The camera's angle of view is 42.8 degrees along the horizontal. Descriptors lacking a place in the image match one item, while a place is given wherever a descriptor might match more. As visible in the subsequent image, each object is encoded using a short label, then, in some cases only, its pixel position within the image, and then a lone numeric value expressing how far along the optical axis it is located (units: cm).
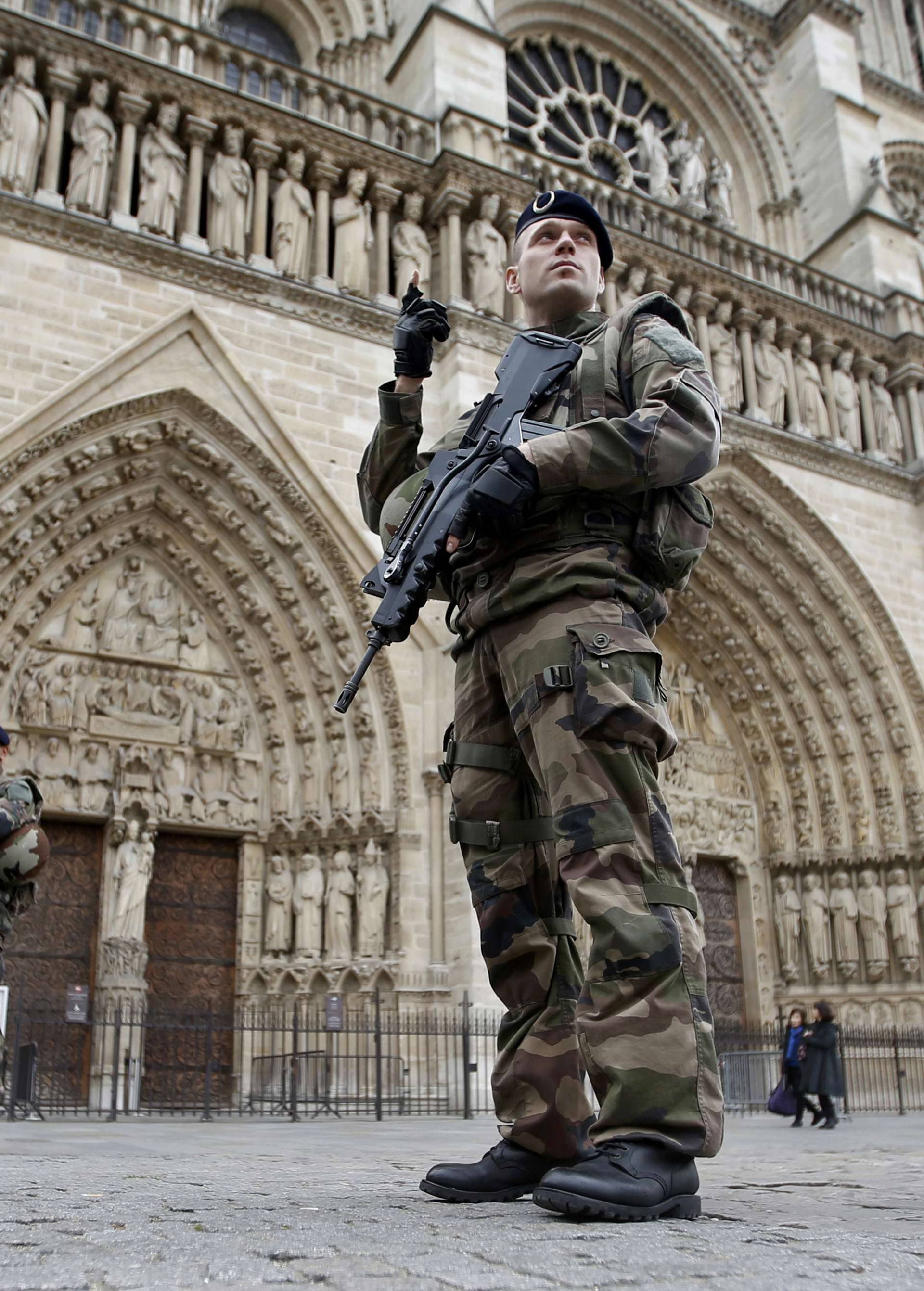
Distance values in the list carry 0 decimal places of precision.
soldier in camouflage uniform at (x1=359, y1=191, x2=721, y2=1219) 179
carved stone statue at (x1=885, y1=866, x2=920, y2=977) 1209
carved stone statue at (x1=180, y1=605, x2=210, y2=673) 1029
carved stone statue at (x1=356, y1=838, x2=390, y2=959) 946
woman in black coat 813
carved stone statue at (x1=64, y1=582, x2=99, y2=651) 984
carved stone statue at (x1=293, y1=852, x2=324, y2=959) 962
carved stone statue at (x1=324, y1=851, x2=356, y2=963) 954
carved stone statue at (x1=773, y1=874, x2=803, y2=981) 1250
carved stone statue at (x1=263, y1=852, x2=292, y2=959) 974
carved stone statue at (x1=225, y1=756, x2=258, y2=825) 1007
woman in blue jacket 831
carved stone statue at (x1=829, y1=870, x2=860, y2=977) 1230
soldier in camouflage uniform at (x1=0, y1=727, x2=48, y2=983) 342
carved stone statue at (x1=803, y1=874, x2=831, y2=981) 1240
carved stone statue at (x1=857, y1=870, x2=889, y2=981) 1215
